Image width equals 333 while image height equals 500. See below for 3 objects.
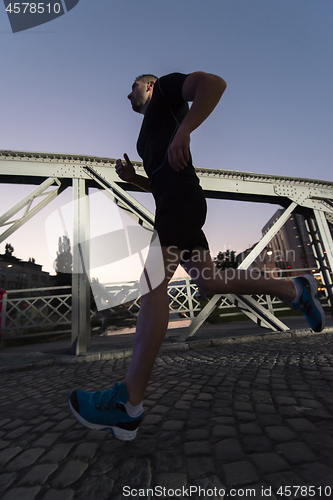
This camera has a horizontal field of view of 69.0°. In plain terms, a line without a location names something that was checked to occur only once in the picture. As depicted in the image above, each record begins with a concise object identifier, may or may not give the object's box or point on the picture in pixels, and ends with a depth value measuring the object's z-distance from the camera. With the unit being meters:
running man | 1.23
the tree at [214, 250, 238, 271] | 36.15
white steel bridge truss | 4.30
